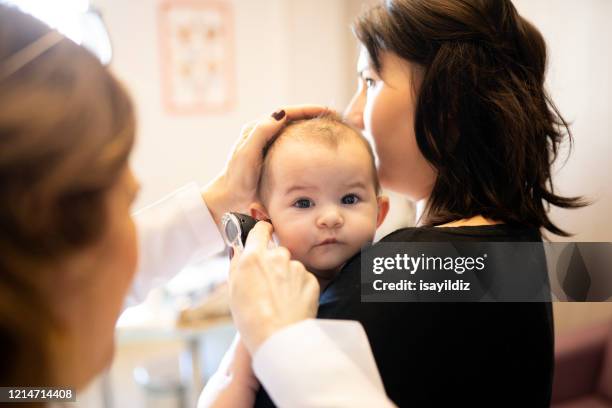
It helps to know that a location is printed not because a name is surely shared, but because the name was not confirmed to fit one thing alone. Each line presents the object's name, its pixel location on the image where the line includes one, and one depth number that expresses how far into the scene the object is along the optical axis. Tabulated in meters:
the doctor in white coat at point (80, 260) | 0.55
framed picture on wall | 4.12
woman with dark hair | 0.83
